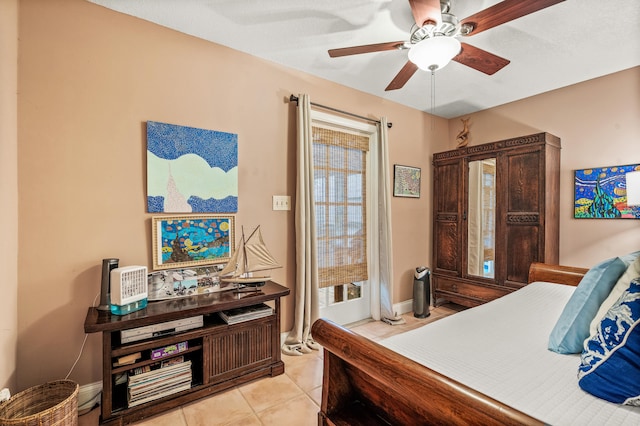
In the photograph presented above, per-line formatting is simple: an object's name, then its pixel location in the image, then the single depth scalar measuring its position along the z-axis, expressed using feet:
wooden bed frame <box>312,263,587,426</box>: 2.28
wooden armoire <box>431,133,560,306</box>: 9.14
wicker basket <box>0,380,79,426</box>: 4.25
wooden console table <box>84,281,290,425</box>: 5.17
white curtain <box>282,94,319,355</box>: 8.39
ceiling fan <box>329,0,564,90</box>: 4.75
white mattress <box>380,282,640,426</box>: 2.72
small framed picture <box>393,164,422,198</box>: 11.25
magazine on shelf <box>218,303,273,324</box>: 6.44
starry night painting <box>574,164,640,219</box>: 8.44
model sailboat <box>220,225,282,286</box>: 6.73
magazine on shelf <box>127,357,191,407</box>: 5.47
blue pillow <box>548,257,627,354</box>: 3.57
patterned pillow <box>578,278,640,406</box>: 2.73
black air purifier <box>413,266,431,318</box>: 10.91
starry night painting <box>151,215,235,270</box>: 6.64
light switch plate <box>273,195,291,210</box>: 8.44
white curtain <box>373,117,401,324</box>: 10.37
